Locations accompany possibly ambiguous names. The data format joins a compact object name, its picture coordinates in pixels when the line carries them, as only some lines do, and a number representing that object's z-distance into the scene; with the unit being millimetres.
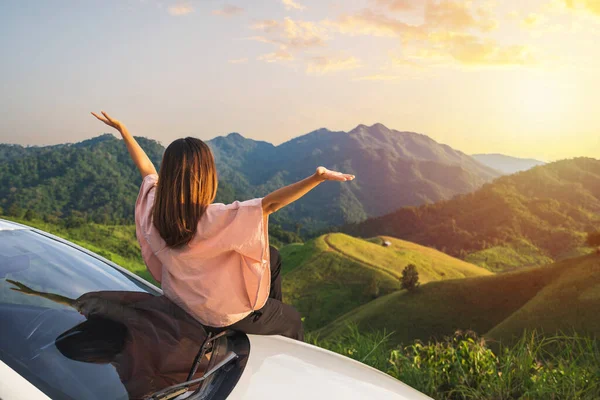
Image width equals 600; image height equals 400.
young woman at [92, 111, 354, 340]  1828
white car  1377
